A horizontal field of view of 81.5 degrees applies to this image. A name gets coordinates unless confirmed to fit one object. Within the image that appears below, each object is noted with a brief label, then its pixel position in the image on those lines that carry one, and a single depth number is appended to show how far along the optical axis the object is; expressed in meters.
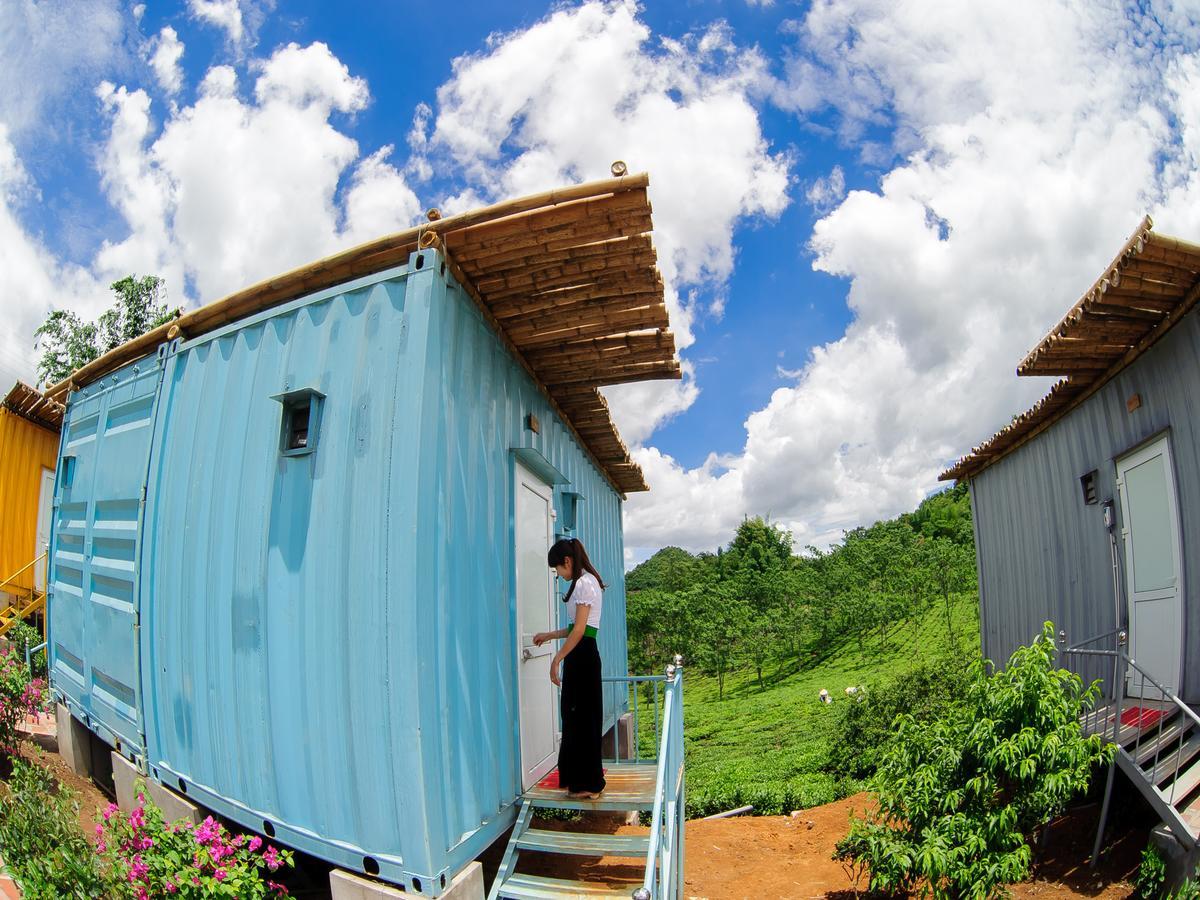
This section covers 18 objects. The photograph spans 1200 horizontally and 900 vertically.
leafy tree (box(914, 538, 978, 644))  21.09
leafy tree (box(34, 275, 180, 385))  16.80
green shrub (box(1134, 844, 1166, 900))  3.99
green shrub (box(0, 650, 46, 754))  5.28
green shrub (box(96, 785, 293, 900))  3.07
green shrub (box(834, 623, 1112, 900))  4.28
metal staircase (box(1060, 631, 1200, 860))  4.07
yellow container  9.33
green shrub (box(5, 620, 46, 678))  7.92
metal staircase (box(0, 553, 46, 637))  8.58
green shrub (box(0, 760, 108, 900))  3.01
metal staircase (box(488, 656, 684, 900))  3.40
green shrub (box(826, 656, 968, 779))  9.67
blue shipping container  3.34
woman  4.05
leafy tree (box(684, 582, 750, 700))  23.98
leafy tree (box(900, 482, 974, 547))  32.79
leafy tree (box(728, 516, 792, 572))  41.97
